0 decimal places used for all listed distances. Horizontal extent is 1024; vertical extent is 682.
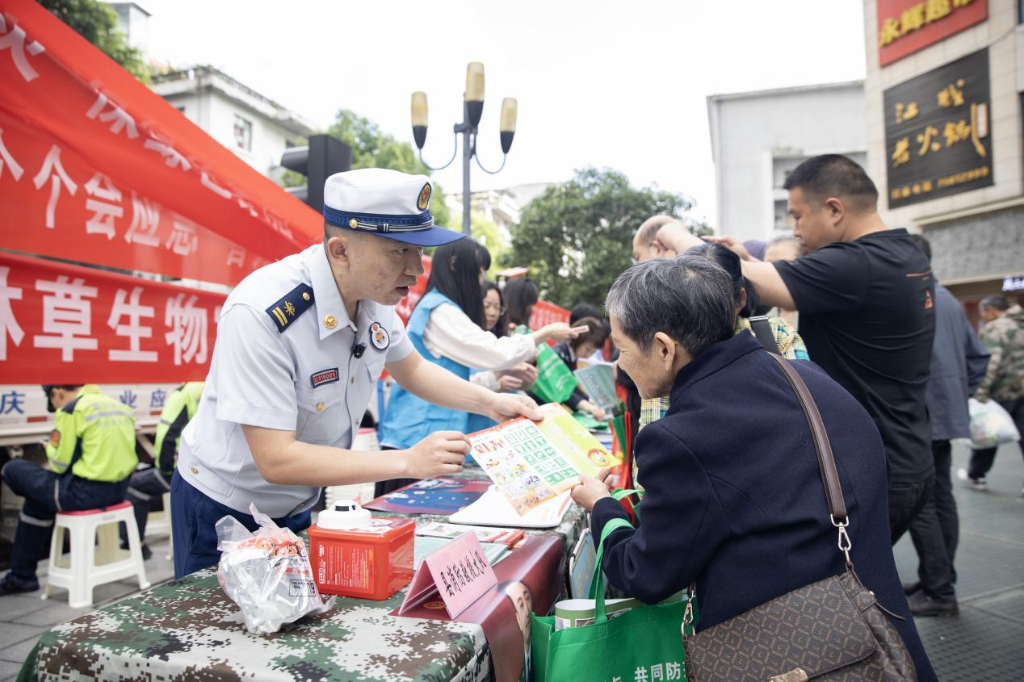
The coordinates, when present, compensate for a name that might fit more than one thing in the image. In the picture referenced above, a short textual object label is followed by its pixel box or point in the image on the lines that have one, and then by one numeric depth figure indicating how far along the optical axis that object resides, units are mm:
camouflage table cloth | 1042
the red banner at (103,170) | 1764
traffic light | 4047
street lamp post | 6422
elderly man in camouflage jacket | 5578
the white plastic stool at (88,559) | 4156
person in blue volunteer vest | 2684
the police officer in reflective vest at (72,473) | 4266
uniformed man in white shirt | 1502
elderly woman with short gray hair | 1227
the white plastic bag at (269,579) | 1146
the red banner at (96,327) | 1771
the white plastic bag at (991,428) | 5895
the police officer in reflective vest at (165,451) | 4992
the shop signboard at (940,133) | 12812
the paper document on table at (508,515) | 1876
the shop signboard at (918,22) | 12859
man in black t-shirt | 2246
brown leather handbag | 1155
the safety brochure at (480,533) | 1744
